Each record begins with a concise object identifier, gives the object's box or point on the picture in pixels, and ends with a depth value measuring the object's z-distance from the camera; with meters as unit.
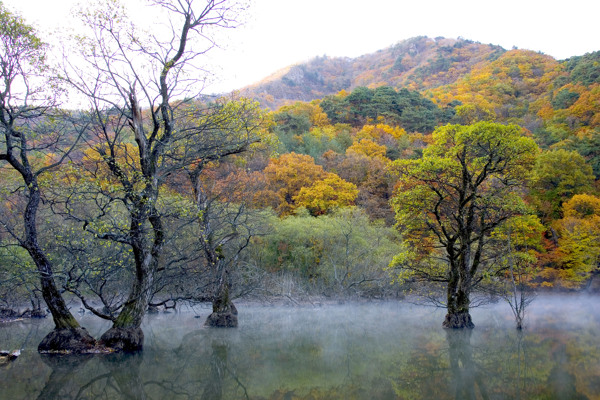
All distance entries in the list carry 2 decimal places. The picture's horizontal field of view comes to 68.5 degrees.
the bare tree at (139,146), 10.25
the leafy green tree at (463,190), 14.12
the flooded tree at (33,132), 9.97
